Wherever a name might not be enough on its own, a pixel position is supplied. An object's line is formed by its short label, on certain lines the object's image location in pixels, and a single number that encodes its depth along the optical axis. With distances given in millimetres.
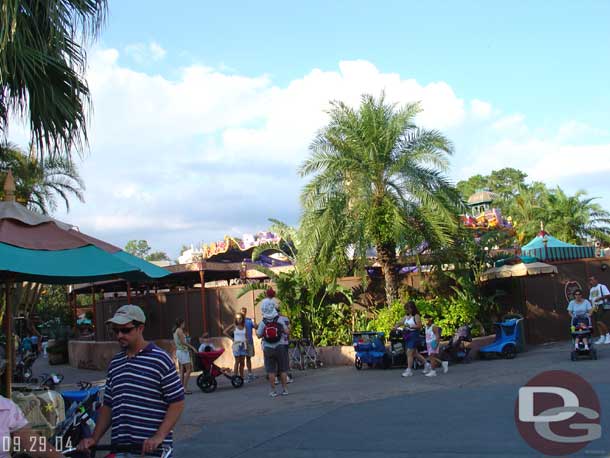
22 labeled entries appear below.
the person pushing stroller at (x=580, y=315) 14102
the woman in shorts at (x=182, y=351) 14016
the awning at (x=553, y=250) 23547
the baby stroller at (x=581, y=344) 14031
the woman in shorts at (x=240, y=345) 14812
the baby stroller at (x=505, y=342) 15969
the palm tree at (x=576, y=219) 36406
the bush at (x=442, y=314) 17031
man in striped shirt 4250
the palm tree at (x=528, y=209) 38250
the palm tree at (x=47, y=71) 7465
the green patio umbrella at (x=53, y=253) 6398
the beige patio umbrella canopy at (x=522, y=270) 17531
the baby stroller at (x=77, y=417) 7094
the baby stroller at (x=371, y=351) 15656
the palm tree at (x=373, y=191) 17266
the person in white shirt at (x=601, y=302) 17531
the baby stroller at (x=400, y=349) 15250
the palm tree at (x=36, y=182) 25859
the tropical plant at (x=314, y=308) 18031
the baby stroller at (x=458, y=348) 15664
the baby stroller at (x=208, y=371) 13938
